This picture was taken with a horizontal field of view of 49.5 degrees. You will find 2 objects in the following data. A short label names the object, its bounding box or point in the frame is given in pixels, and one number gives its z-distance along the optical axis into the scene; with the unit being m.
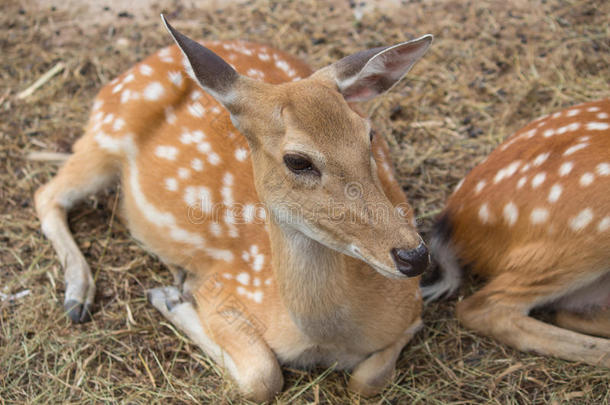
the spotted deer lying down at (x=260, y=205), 1.93
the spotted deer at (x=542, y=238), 2.50
